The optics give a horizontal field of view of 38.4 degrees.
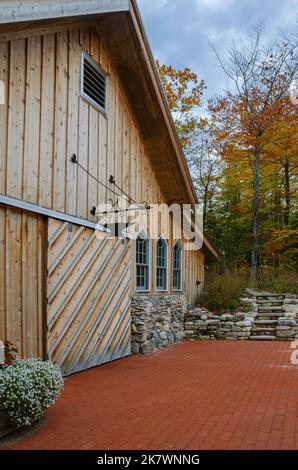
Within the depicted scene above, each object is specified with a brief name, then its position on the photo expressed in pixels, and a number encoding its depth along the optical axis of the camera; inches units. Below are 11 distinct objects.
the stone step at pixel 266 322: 514.6
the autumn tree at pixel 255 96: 773.9
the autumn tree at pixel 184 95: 858.8
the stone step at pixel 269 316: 530.9
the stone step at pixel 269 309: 544.7
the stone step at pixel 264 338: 490.3
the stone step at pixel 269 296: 591.8
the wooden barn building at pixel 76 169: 255.4
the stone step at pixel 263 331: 500.5
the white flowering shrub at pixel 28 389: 178.1
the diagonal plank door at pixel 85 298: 287.9
